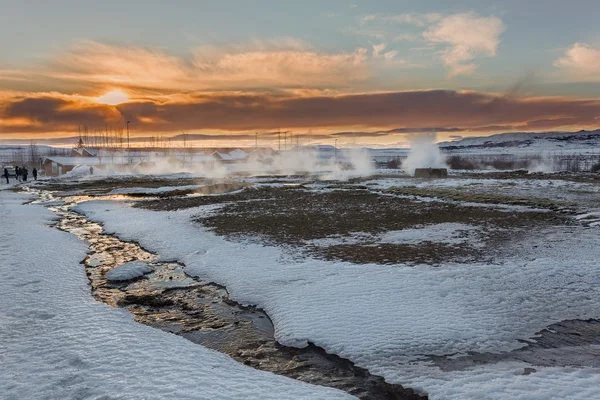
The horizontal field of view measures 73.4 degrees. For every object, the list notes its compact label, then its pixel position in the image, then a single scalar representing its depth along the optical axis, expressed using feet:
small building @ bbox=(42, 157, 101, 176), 252.83
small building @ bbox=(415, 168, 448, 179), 155.74
